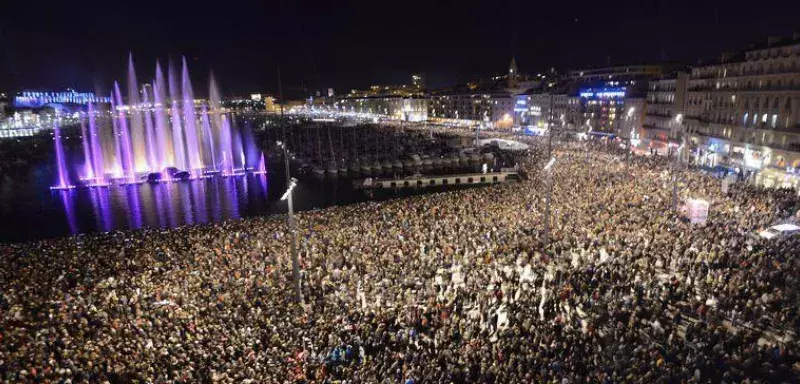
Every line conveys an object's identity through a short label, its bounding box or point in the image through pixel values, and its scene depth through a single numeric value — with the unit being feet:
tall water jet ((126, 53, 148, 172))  201.49
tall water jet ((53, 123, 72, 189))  184.40
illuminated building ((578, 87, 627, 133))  286.56
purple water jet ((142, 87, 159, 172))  214.26
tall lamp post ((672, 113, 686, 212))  198.90
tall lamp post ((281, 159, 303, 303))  58.77
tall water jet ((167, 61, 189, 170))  223.98
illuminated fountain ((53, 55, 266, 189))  194.80
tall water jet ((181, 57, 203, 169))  230.40
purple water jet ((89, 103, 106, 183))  197.01
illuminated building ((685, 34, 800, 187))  141.18
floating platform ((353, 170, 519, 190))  190.10
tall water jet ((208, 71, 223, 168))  308.19
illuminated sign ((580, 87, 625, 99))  284.39
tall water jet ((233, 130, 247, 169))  251.37
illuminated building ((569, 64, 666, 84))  332.80
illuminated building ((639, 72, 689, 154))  220.43
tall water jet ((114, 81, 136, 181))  195.83
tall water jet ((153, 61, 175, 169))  219.82
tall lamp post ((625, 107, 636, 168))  265.13
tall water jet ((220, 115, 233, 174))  219.86
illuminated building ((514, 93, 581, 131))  341.21
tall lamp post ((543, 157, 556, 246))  71.82
